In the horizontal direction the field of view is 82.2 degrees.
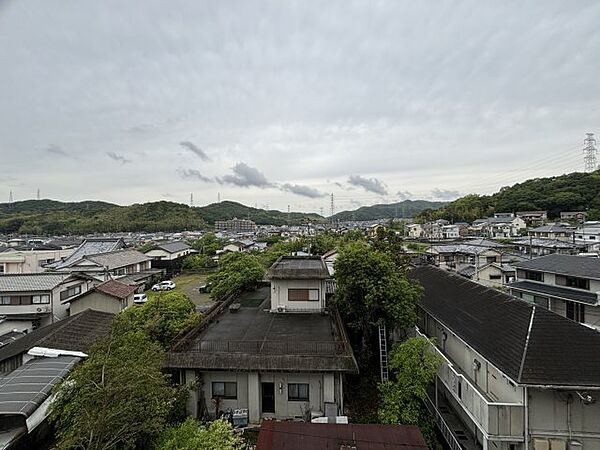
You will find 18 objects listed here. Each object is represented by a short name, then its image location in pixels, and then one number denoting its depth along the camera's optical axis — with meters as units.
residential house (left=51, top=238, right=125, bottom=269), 39.76
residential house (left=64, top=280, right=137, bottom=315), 21.22
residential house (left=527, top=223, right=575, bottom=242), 48.22
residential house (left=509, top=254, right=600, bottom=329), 16.02
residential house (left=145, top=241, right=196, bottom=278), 43.00
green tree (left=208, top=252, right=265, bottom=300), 20.70
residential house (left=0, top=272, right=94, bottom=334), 20.55
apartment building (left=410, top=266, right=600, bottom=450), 7.85
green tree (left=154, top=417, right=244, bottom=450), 7.21
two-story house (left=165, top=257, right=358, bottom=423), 10.23
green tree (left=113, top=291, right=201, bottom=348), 13.65
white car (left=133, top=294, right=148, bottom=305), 27.92
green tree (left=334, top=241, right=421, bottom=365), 12.17
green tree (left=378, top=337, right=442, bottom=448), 9.67
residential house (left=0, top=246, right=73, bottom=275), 35.61
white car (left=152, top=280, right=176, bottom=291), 32.88
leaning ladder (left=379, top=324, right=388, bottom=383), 12.13
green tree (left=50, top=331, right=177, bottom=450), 7.08
